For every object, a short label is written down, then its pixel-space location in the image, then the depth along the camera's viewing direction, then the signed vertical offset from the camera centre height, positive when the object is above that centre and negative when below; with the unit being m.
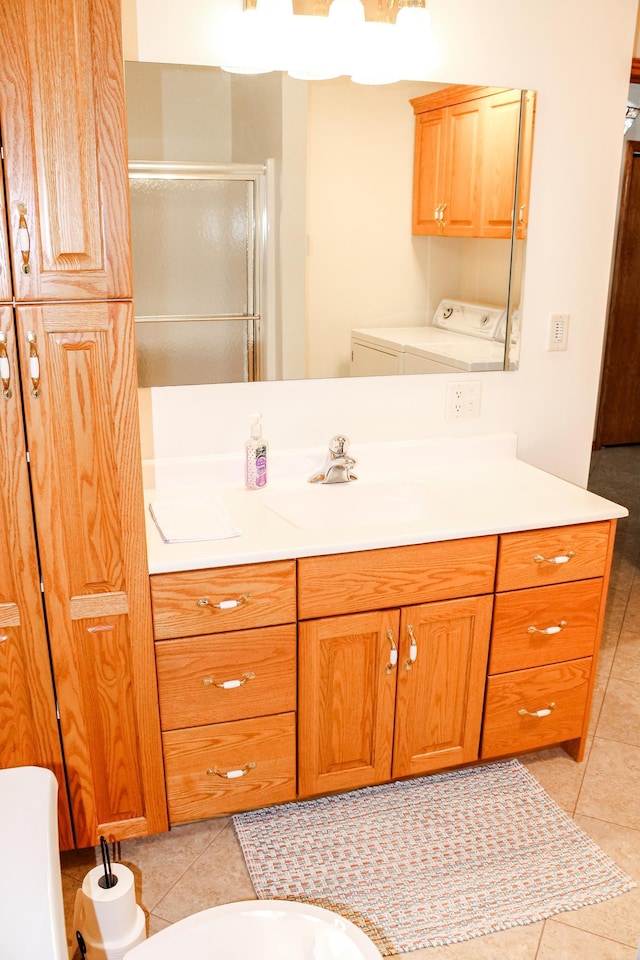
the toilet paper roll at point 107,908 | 1.63 -1.26
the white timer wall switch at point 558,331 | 2.55 -0.28
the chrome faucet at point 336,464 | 2.31 -0.61
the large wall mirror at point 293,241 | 2.05 -0.03
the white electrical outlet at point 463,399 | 2.50 -0.47
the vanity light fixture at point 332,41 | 2.04 +0.45
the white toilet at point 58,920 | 1.07 -0.87
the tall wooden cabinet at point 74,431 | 1.54 -0.39
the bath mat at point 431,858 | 1.89 -1.43
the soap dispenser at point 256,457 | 2.22 -0.57
